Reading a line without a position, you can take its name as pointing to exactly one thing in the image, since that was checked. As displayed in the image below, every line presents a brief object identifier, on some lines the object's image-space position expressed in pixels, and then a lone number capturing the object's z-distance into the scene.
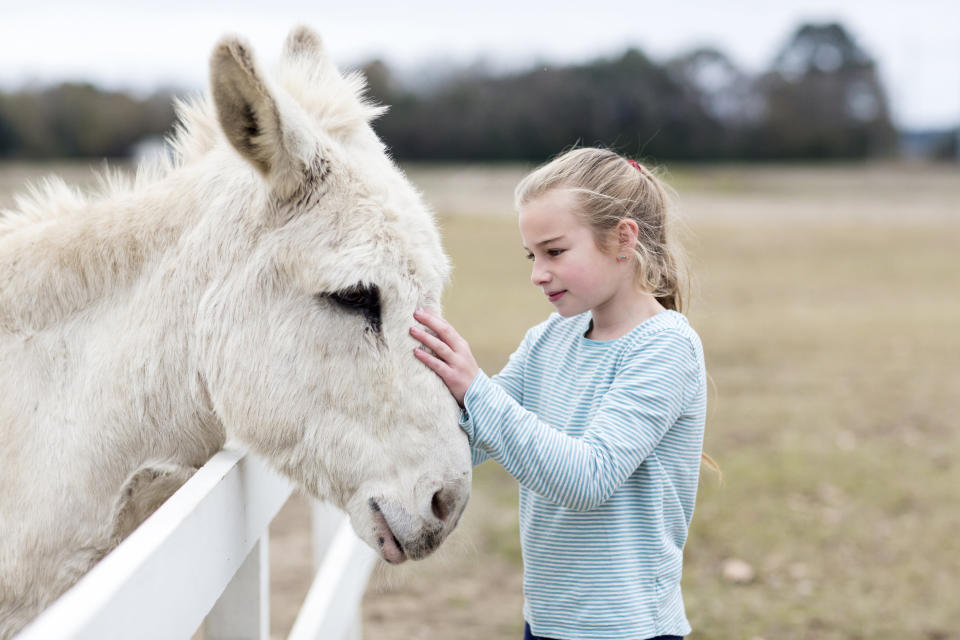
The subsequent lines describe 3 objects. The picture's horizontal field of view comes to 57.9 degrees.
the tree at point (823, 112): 55.47
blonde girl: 1.98
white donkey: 1.99
